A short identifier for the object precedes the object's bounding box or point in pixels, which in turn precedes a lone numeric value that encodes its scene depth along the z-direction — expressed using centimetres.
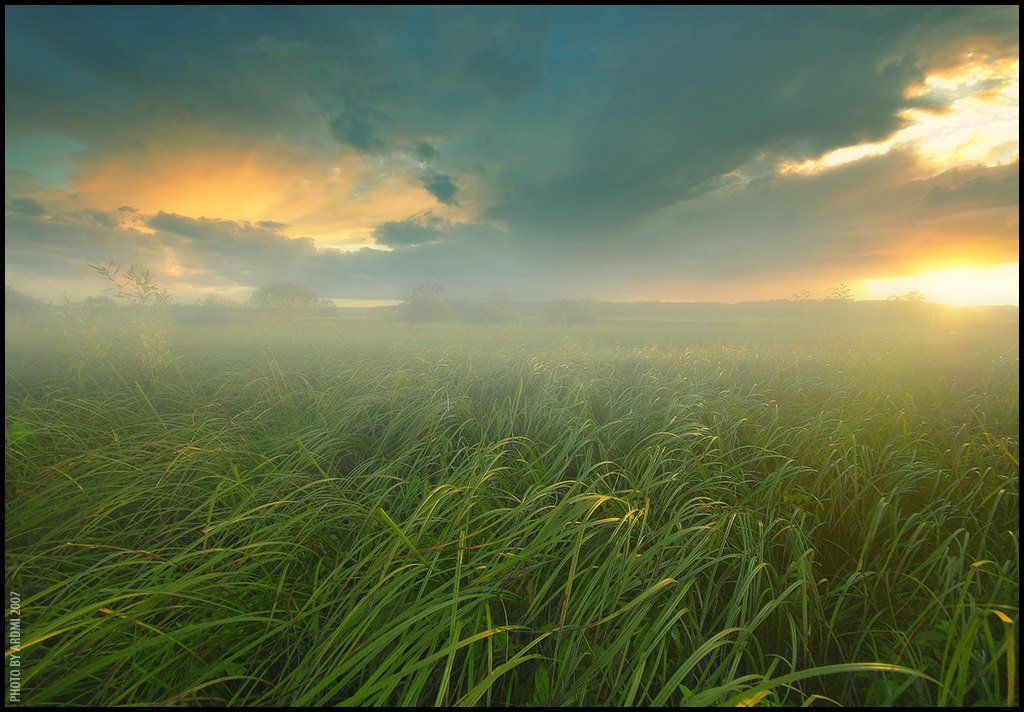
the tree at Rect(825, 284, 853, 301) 2637
